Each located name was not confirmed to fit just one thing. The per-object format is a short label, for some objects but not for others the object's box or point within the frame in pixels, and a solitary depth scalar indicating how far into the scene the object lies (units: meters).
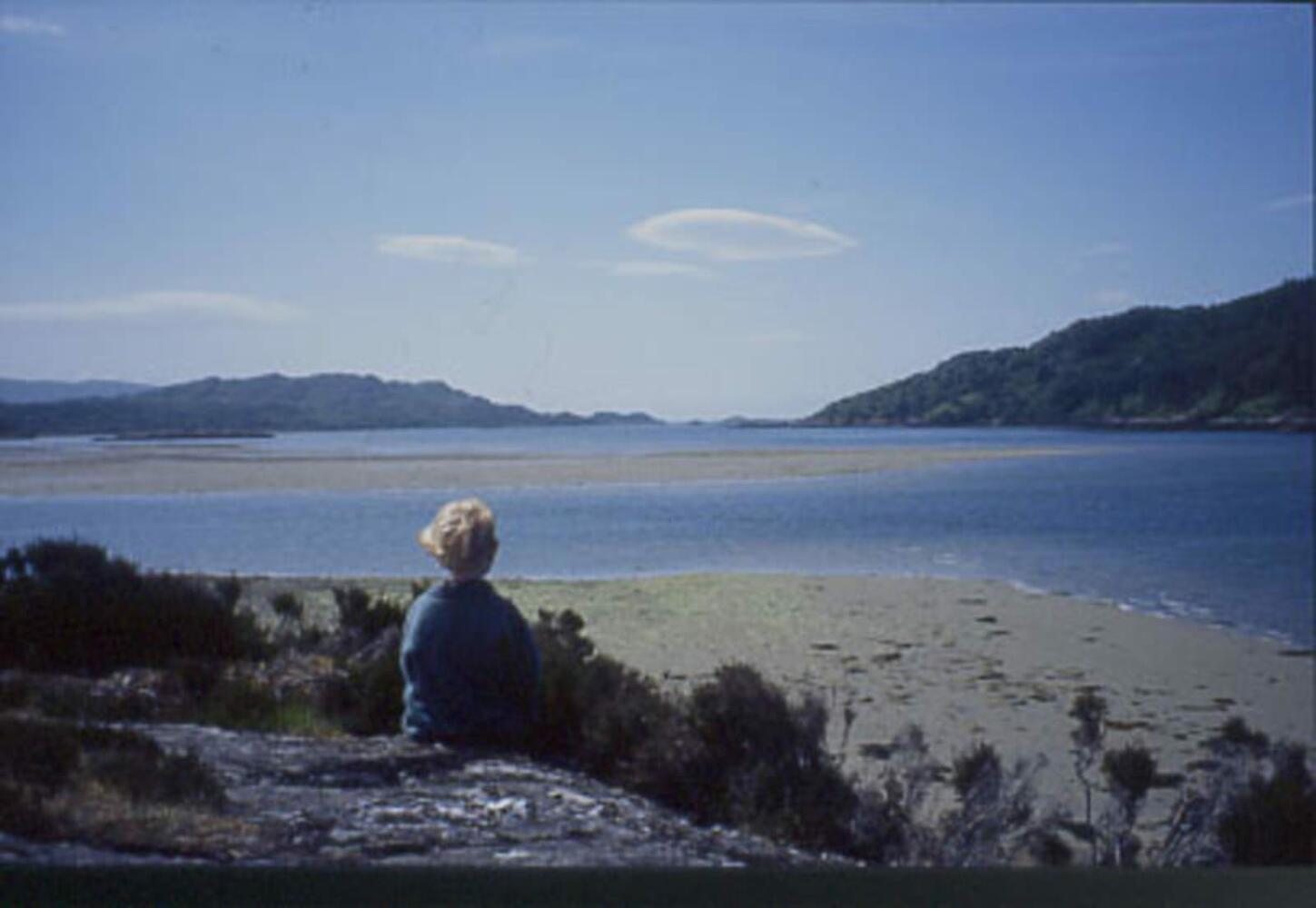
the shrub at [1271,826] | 4.11
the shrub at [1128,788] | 4.21
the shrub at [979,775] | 4.35
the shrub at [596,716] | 4.56
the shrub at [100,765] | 3.50
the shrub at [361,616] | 6.02
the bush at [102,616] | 4.76
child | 3.86
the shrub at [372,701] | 4.90
